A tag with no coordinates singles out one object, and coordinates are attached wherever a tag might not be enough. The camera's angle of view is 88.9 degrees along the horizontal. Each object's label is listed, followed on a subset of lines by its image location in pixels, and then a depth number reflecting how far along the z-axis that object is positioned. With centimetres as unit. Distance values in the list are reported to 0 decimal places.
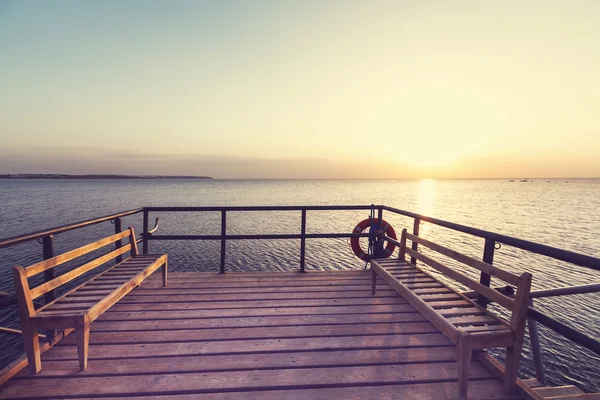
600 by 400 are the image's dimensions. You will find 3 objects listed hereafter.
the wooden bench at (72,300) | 246
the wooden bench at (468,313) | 226
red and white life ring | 557
